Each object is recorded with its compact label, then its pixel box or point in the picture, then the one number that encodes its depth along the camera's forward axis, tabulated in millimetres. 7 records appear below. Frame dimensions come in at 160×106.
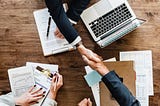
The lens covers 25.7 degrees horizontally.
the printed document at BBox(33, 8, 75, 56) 1835
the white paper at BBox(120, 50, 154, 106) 1795
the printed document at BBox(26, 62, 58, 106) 1838
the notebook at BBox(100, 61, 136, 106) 1729
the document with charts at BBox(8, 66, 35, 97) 1851
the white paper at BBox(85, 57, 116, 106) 1806
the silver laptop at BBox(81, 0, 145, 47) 1755
